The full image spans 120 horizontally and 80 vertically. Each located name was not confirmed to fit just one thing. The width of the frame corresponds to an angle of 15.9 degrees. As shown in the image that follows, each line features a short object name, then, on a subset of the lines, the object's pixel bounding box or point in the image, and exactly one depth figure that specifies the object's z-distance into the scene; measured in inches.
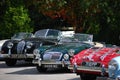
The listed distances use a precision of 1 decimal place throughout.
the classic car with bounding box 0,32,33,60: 776.3
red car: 456.4
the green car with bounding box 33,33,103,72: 565.9
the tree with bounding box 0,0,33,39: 1141.0
